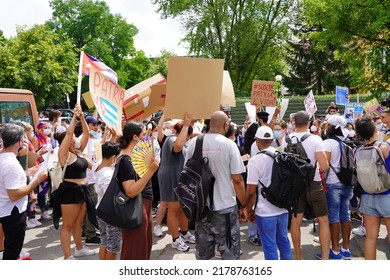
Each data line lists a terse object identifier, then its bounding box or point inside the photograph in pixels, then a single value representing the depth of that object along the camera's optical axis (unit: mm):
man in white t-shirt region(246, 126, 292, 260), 4062
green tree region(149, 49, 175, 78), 55031
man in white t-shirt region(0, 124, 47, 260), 3879
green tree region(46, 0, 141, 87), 42312
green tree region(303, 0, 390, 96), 8492
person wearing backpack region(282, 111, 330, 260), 4715
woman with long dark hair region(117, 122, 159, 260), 3586
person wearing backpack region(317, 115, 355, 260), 5078
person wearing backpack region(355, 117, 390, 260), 4316
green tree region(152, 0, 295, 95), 28516
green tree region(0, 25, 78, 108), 25984
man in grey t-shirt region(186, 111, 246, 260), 3871
